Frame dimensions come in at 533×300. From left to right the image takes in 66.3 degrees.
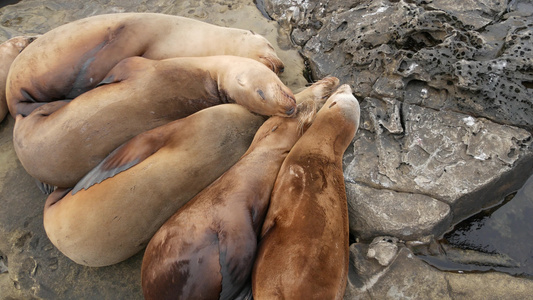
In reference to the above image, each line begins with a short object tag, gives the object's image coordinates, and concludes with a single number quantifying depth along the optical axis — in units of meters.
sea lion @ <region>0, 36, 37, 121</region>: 4.15
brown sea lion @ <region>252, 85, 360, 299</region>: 2.49
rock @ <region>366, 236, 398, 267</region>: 2.92
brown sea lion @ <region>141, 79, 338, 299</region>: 2.58
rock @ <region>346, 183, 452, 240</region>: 3.03
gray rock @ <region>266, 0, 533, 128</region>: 3.39
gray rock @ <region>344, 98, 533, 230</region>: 3.08
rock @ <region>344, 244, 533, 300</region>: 2.77
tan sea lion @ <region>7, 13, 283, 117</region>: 3.75
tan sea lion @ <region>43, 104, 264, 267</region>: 3.00
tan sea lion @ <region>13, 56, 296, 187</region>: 3.36
